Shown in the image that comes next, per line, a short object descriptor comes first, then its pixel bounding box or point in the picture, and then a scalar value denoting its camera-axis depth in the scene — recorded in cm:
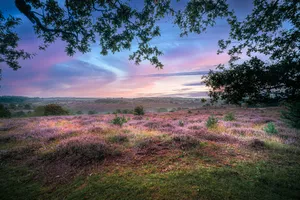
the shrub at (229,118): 1545
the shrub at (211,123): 1148
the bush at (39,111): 3173
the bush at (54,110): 2969
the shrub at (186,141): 619
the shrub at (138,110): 2748
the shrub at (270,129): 959
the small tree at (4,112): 2731
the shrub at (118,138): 749
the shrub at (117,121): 1340
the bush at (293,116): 1080
